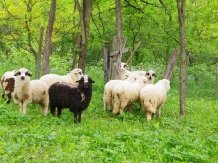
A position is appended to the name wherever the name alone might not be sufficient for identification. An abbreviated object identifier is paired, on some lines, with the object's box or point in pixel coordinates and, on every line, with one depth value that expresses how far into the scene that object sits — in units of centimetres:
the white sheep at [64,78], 1091
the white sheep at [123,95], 1002
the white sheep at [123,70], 1396
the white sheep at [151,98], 973
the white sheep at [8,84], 1089
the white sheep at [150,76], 1184
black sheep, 890
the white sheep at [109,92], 1086
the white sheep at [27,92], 932
